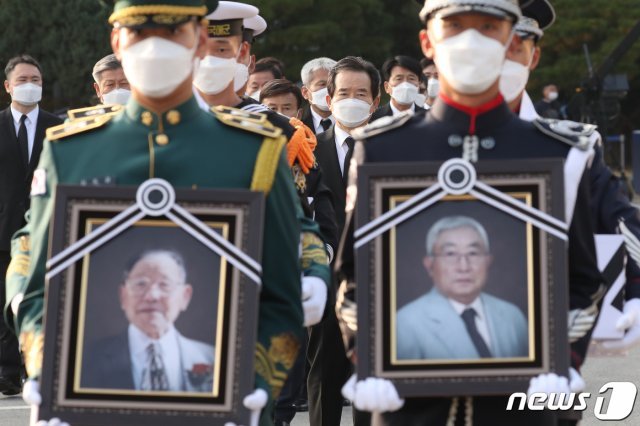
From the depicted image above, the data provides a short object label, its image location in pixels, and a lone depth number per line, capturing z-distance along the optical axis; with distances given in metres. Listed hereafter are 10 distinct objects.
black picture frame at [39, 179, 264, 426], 7.97
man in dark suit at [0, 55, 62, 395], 19.80
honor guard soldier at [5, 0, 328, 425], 8.31
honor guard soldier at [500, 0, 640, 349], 9.19
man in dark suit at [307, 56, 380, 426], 14.93
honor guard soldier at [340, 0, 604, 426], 8.53
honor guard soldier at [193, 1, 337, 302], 11.77
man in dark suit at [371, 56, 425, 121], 21.92
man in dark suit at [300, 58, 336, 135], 21.44
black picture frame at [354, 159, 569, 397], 8.16
